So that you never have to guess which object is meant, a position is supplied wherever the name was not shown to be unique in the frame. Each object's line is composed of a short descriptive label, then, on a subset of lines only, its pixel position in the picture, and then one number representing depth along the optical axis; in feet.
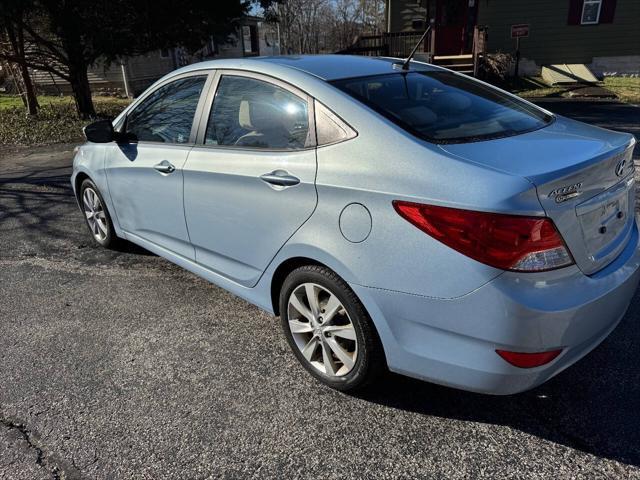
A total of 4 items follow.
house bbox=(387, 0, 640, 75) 58.34
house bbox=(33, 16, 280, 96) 61.93
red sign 53.21
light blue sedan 6.34
